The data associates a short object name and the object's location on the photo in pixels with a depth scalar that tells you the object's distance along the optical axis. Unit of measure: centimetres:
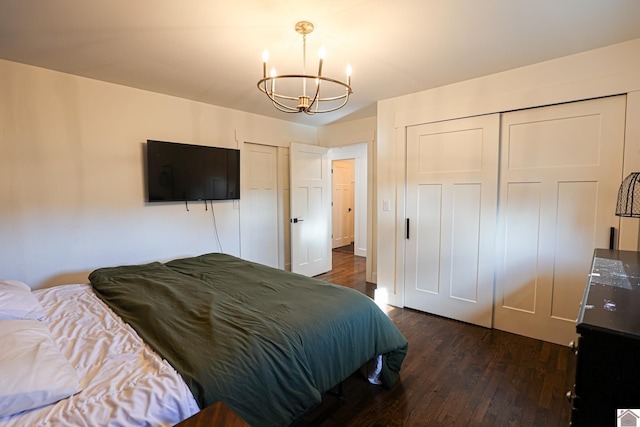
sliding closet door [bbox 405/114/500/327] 290
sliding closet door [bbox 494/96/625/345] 235
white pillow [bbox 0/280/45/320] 151
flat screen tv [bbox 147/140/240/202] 314
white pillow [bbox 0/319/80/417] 96
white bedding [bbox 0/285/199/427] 98
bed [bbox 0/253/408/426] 122
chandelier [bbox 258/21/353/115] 198
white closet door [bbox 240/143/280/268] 405
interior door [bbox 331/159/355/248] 686
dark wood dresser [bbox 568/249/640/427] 88
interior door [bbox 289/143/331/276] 436
